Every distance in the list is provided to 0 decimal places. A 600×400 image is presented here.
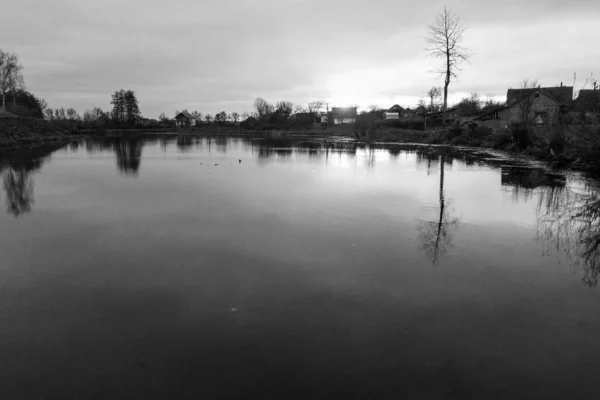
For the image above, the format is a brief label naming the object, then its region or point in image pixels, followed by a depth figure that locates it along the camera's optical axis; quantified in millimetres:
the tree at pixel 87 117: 119625
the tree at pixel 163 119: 127094
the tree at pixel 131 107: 111812
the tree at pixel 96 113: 122488
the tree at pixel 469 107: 78244
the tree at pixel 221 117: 132500
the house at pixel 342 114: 120169
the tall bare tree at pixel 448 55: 48125
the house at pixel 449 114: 77750
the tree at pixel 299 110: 132150
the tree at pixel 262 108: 131125
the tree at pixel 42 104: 108175
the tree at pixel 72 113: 134225
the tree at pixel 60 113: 126700
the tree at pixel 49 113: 113781
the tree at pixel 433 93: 110938
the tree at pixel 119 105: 111225
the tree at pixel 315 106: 136850
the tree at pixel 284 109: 119162
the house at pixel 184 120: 132600
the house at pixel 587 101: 20359
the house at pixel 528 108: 41656
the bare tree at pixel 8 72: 67375
